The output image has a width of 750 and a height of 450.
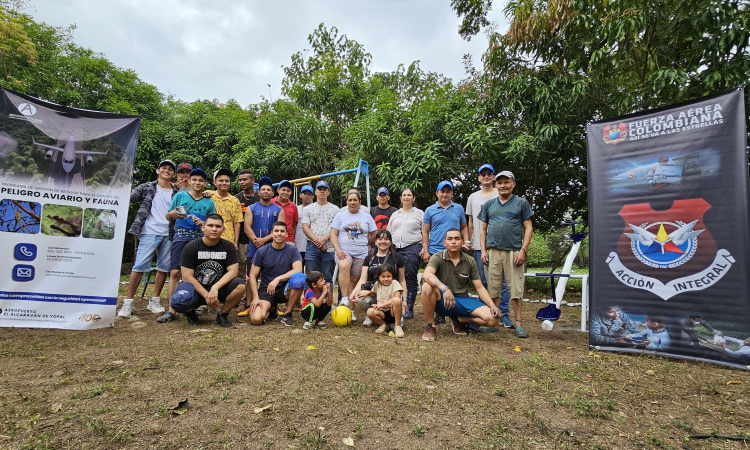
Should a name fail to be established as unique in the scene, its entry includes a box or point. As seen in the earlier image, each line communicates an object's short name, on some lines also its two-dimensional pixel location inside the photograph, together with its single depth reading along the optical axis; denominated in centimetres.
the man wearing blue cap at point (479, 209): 490
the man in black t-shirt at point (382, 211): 555
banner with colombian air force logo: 307
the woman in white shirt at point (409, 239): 501
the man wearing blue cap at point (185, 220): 455
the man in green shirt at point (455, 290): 394
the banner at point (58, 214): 371
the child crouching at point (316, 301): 434
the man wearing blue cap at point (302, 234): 565
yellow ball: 445
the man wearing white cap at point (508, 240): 425
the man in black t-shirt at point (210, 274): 415
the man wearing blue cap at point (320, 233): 519
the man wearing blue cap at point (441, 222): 480
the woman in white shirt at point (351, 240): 482
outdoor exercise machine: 454
